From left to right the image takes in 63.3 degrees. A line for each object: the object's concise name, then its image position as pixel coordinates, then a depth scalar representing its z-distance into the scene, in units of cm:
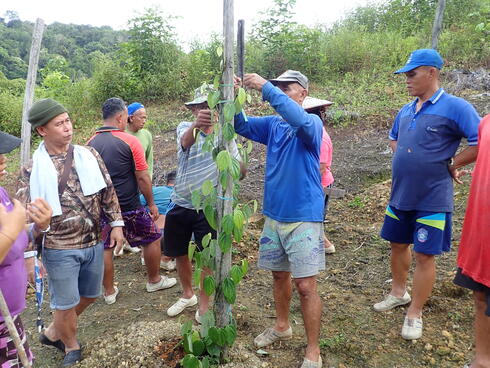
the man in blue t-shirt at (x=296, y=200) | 239
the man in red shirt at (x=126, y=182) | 337
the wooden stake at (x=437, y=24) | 602
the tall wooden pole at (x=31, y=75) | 448
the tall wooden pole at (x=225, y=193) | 207
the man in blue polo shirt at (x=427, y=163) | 265
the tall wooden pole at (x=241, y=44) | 263
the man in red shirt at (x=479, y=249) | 208
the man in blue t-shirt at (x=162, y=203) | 423
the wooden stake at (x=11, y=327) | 155
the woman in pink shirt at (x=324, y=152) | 333
